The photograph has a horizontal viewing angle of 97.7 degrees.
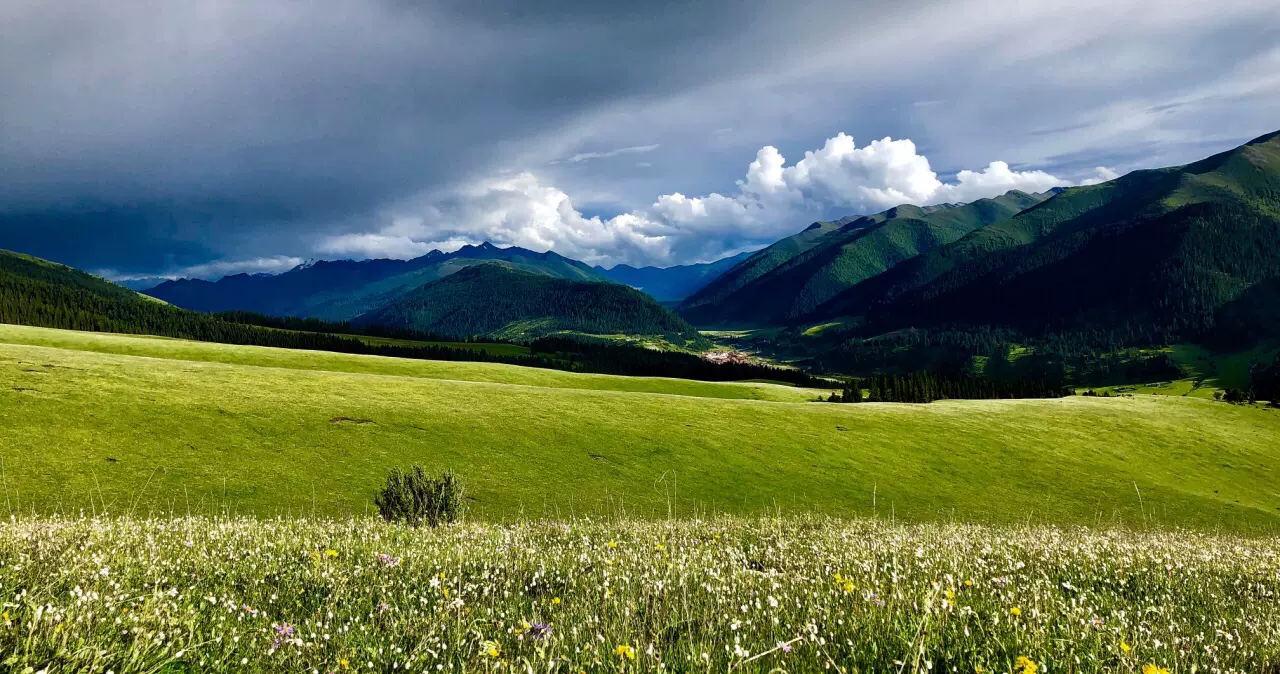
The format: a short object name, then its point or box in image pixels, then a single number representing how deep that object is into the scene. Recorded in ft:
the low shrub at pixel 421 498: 63.16
